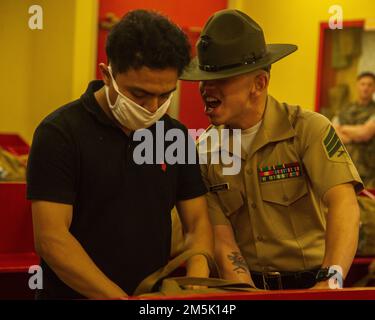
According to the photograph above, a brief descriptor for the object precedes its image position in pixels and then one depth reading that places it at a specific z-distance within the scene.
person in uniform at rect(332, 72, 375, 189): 5.64
